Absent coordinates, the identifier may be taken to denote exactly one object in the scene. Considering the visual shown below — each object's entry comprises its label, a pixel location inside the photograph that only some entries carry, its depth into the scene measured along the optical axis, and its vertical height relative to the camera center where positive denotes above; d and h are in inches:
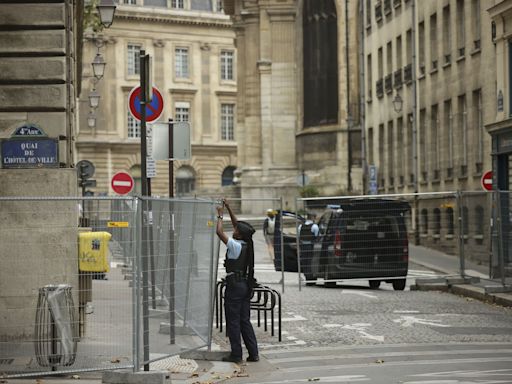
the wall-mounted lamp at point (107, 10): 985.5 +141.4
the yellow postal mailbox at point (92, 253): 587.8 -9.1
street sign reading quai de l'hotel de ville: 730.8 +38.8
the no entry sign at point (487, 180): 1536.7 +44.8
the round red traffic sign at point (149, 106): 776.9 +63.6
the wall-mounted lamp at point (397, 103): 2216.9 +179.9
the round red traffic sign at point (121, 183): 1531.7 +46.5
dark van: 1210.0 -11.4
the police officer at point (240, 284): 683.4 -25.3
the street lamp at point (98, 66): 1883.6 +201.3
